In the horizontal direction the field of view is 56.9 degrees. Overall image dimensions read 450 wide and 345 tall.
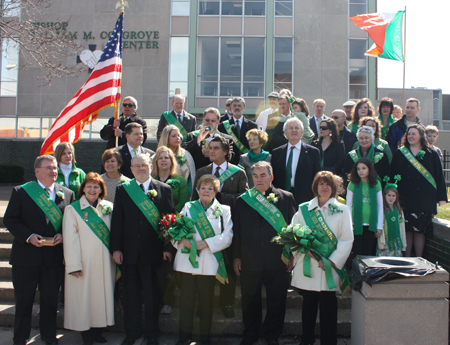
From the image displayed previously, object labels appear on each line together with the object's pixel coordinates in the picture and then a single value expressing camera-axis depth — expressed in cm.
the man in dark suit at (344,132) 660
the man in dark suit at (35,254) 424
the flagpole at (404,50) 905
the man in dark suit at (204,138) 602
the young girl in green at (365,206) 511
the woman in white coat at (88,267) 432
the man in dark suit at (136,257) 436
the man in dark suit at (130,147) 581
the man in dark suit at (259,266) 431
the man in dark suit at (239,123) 679
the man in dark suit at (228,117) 693
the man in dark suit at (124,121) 668
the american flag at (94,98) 636
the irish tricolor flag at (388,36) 912
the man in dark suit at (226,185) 483
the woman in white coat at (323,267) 410
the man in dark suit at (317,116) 716
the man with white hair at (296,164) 534
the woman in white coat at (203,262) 430
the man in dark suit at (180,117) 710
